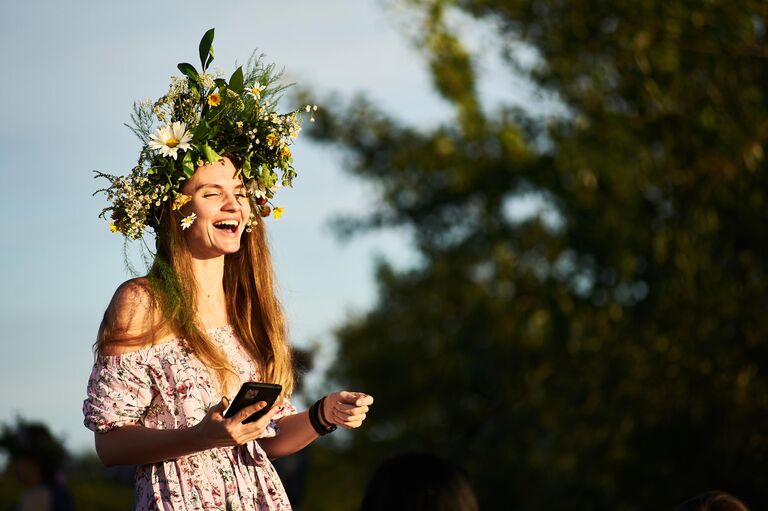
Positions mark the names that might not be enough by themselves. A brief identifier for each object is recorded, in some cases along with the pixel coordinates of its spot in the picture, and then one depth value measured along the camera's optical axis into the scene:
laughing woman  6.57
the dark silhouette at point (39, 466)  14.82
